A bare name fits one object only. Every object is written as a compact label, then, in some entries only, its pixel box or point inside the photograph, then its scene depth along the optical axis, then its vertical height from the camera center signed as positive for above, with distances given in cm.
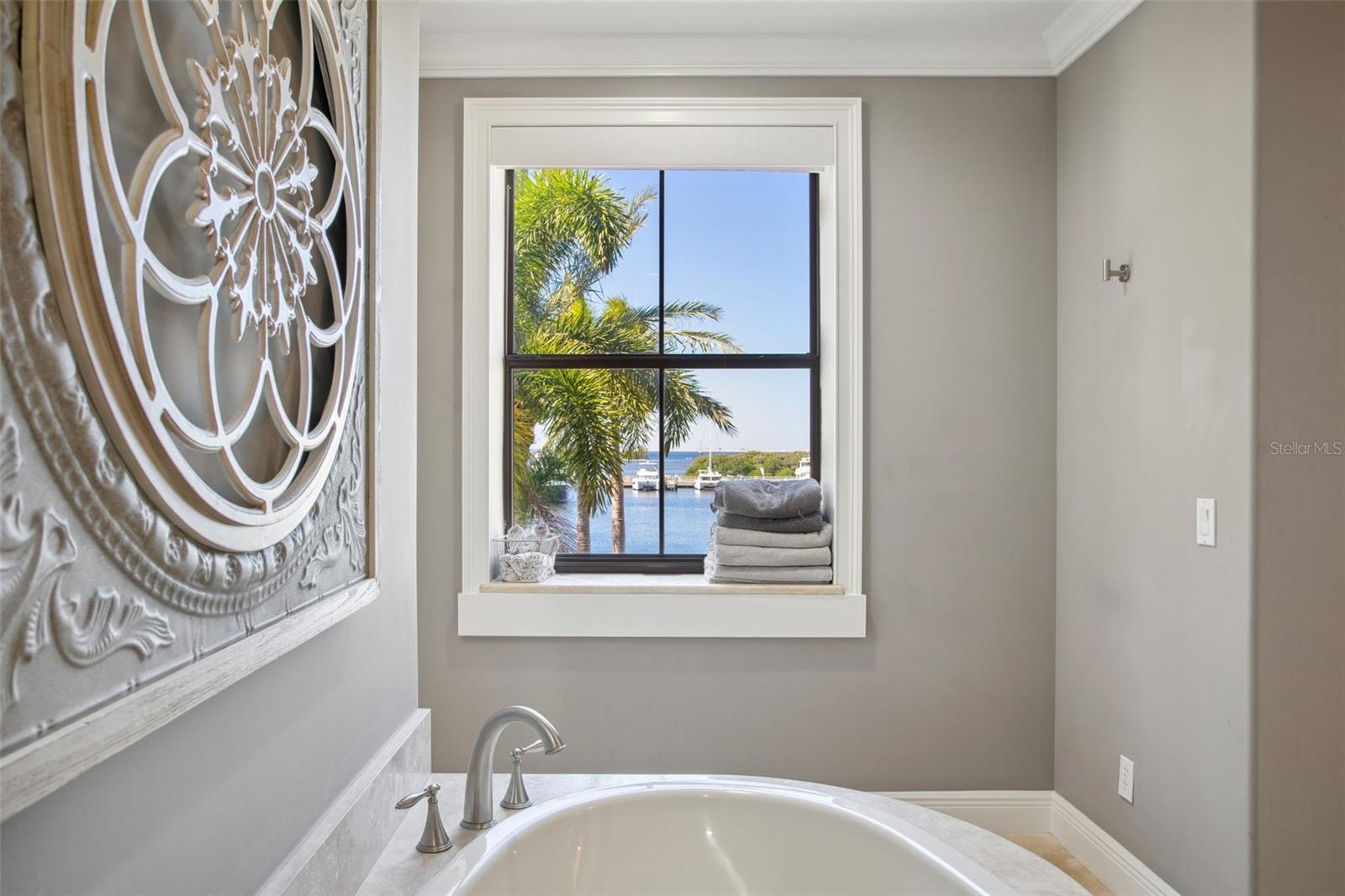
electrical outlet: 213 -89
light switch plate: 184 -17
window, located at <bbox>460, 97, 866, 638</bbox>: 252 +33
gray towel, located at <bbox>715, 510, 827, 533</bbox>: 258 -25
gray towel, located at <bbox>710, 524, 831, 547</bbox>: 257 -30
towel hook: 212 +46
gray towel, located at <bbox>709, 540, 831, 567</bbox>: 255 -35
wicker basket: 257 -36
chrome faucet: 139 -58
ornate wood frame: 55 -13
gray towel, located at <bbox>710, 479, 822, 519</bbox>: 254 -17
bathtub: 137 -72
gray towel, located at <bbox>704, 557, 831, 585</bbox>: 256 -41
